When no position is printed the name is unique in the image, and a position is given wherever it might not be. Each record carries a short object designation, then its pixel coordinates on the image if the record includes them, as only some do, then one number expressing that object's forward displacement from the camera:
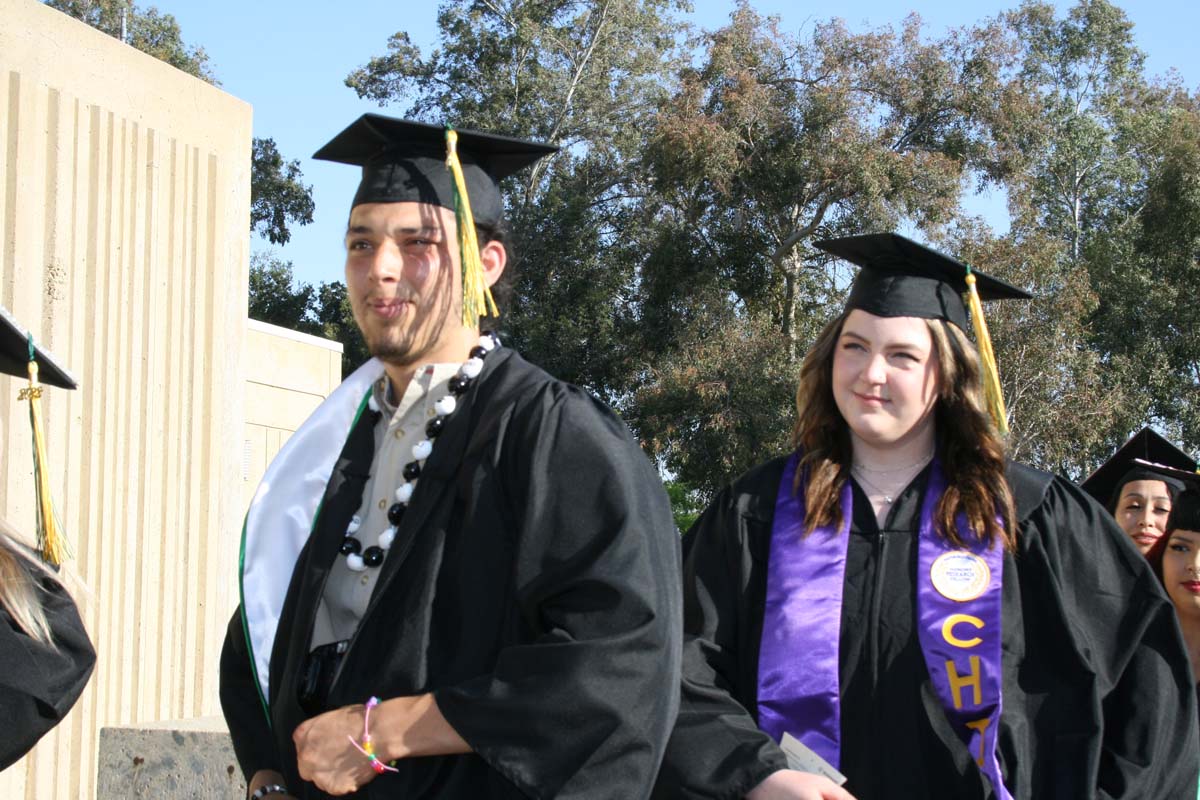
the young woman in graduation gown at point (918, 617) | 2.64
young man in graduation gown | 1.95
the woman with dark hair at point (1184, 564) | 3.96
